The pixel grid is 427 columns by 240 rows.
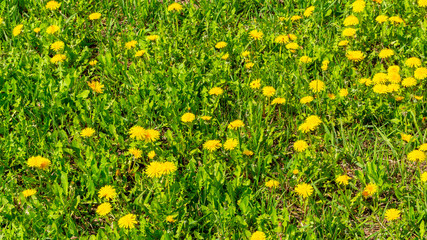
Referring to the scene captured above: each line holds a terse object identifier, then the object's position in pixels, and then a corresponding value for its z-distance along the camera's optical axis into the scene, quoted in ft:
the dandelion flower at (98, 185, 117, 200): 9.32
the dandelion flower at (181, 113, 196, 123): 10.68
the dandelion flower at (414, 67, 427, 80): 11.21
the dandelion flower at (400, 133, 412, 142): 10.27
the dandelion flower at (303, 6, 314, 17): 13.58
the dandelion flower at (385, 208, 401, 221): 8.81
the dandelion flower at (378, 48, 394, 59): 11.93
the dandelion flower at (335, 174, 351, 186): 9.56
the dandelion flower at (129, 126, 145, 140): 10.16
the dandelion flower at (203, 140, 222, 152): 10.09
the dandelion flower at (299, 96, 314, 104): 10.86
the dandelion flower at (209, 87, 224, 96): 11.42
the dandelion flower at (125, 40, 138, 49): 12.91
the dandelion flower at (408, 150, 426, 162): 9.53
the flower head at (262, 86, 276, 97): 11.25
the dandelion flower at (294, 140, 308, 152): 9.96
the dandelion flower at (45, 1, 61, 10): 14.02
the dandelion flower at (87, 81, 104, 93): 11.93
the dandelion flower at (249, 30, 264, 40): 12.79
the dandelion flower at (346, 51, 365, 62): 12.05
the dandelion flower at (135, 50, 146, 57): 12.48
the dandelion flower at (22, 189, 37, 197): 9.28
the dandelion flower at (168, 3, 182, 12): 13.89
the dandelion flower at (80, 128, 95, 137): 10.46
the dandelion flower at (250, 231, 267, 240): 8.56
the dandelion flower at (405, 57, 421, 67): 11.66
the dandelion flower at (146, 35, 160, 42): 13.00
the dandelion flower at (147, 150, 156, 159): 10.04
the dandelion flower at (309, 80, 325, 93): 11.32
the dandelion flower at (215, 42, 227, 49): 12.69
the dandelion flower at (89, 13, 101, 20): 13.57
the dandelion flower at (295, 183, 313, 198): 9.33
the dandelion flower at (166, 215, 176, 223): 9.04
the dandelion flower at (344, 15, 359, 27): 12.78
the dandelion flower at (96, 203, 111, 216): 8.96
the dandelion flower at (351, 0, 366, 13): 12.96
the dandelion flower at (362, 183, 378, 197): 9.31
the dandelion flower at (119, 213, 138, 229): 8.78
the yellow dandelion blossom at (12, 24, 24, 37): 13.16
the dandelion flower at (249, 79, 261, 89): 11.50
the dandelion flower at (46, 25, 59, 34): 13.17
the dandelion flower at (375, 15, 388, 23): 12.78
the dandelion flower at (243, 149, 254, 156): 10.19
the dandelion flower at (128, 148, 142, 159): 9.95
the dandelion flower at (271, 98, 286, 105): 11.02
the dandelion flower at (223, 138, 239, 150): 10.09
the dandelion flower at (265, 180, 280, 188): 9.61
